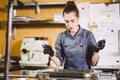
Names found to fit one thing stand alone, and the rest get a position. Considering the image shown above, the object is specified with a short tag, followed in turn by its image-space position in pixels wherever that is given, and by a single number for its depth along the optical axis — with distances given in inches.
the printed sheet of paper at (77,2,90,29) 126.5
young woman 117.9
